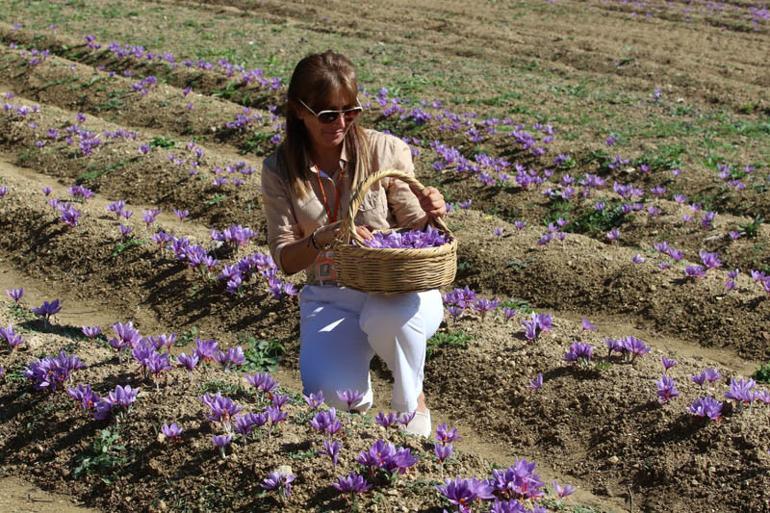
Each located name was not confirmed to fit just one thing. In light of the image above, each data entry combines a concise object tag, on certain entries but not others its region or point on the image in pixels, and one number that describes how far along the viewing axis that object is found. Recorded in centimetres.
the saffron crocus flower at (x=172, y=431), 996
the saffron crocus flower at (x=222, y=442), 968
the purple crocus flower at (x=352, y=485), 891
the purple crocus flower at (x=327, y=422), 974
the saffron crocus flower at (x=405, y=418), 1020
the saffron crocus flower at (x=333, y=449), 932
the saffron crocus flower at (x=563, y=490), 957
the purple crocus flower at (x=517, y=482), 900
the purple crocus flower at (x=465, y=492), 859
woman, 1015
